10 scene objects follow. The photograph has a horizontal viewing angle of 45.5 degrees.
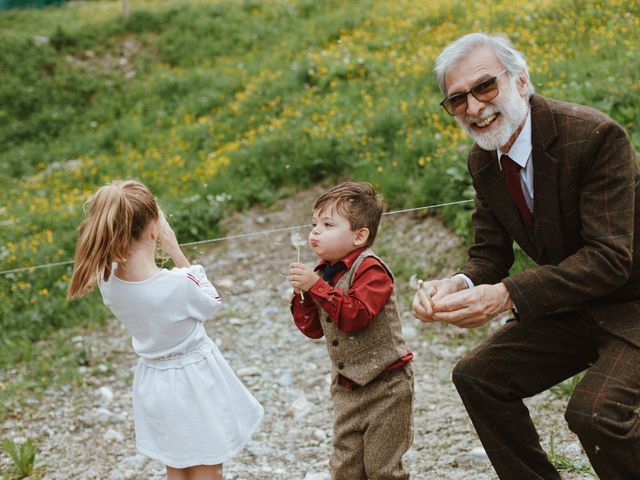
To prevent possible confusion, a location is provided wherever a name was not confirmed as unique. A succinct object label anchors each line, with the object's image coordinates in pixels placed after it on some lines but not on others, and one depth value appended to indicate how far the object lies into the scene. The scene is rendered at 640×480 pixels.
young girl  3.15
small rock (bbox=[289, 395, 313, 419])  5.13
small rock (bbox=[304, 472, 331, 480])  4.18
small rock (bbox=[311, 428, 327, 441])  4.78
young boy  3.22
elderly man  2.85
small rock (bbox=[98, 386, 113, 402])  5.65
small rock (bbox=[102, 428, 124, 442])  5.05
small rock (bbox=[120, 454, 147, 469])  4.64
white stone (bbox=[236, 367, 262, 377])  5.75
